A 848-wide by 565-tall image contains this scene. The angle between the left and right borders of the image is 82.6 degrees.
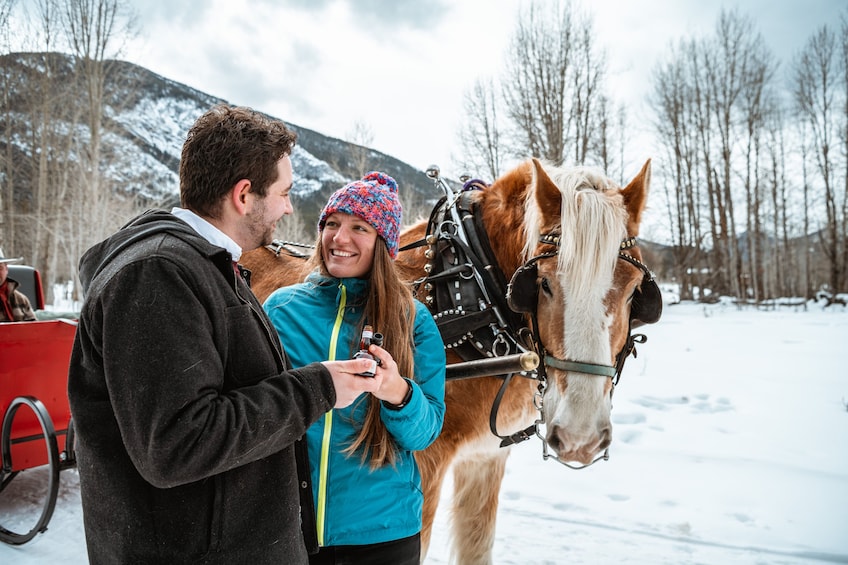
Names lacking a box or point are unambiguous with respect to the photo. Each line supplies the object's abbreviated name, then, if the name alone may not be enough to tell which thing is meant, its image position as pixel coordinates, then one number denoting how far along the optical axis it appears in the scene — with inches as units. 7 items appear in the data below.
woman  53.6
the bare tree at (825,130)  682.8
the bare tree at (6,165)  590.8
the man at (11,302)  184.2
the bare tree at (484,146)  597.6
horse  68.7
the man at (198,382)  32.6
